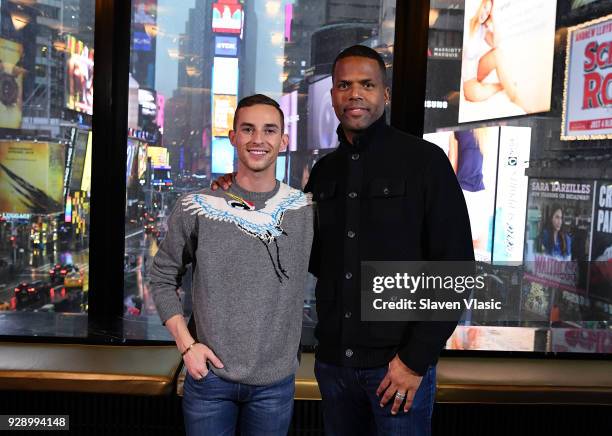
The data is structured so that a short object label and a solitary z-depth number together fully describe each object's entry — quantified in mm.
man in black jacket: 1426
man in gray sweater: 1441
